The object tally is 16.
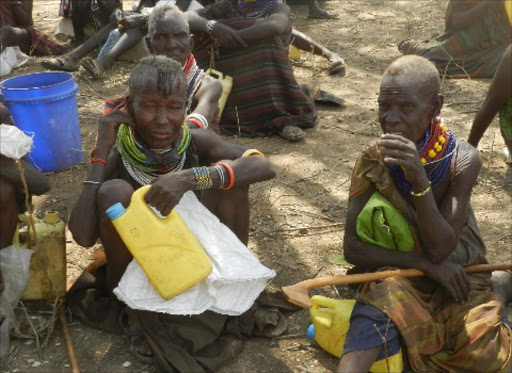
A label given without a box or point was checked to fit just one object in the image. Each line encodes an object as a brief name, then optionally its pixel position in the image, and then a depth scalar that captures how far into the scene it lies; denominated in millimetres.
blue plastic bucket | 4402
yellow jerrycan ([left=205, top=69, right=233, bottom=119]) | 4832
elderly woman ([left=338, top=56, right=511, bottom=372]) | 2527
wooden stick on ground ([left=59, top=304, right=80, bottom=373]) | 2661
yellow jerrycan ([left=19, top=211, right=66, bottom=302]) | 2963
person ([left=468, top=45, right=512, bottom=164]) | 3955
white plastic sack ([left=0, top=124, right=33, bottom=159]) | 2824
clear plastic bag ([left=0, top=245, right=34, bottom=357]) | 2867
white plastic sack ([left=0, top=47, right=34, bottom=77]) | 6613
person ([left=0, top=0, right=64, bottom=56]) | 7043
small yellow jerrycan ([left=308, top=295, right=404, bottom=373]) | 2707
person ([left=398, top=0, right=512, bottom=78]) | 6168
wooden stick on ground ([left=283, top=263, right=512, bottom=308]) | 2600
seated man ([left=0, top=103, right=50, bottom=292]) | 2906
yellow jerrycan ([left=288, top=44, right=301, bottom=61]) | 6671
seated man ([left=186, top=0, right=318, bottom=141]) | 4992
